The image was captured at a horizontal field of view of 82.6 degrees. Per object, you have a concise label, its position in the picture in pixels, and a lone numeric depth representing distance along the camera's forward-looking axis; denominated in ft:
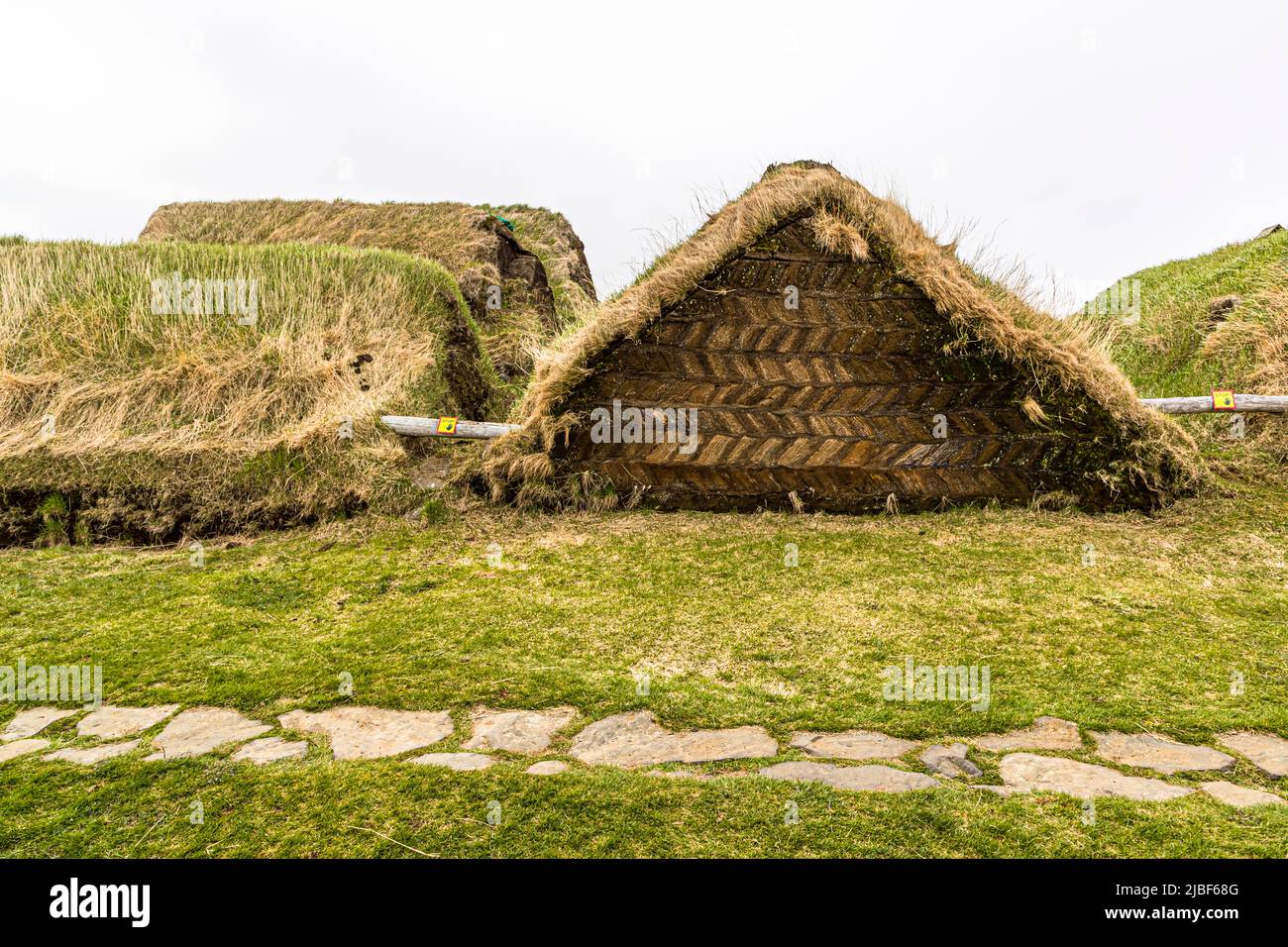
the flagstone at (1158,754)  9.04
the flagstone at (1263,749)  8.91
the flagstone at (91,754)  9.89
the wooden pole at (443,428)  22.97
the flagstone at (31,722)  10.96
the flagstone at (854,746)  9.45
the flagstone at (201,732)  10.04
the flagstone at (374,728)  9.96
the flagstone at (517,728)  9.96
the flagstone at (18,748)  10.17
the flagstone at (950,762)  8.91
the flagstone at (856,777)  8.51
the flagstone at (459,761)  9.24
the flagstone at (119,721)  10.82
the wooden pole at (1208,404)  23.13
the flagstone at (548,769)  9.02
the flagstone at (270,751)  9.68
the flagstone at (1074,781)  8.34
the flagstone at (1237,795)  8.06
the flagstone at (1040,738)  9.56
